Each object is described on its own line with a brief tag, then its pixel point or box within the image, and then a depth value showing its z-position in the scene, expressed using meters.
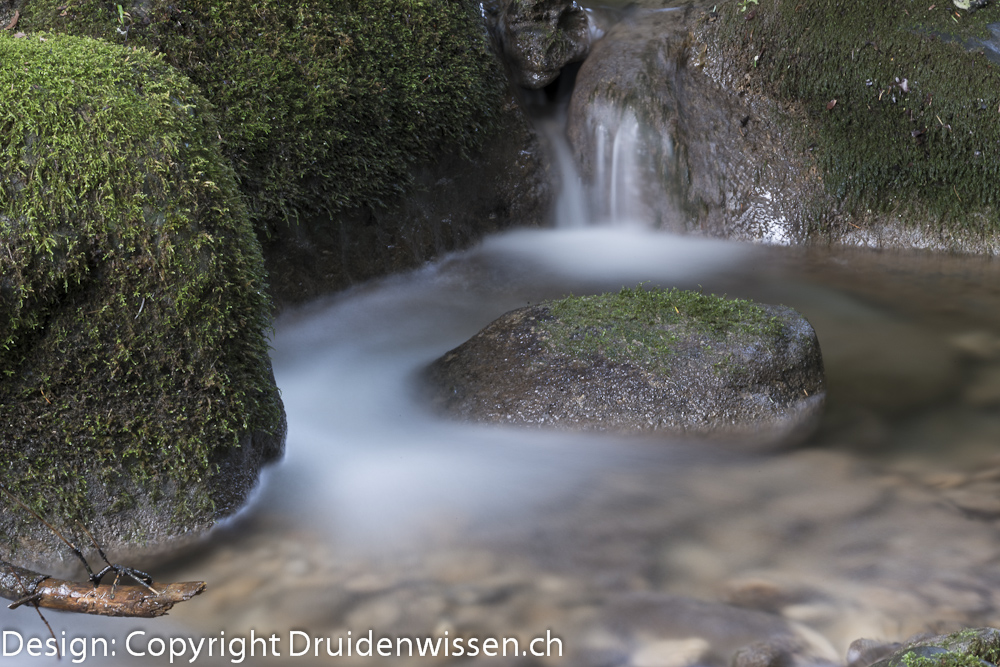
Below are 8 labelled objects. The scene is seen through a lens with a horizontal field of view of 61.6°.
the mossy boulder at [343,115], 4.21
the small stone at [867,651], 2.38
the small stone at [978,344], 4.47
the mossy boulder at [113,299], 2.61
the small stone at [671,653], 2.39
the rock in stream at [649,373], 3.58
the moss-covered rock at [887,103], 5.92
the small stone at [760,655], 2.37
